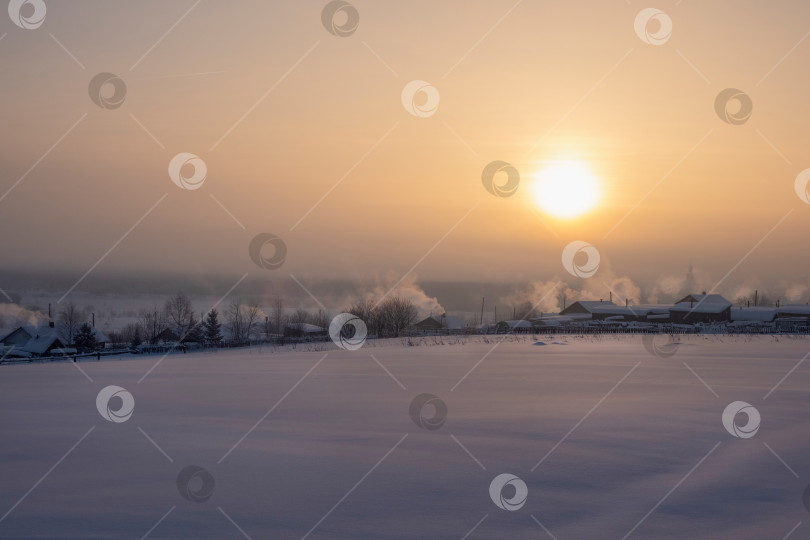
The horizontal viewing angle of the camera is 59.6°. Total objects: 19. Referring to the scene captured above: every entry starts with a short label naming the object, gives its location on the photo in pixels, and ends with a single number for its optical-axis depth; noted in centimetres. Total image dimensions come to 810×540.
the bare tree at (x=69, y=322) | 9166
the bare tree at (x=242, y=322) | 10028
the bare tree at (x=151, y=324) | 9938
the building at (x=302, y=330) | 9525
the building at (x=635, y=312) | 9425
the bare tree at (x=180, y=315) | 9056
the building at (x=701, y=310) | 8912
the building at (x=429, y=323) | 10631
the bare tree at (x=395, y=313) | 9012
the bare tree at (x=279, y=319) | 11119
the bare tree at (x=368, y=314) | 8779
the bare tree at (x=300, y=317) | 11425
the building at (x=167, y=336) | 8490
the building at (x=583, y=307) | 10431
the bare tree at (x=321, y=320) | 11625
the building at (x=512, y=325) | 8969
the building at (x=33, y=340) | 6525
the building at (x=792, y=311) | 8982
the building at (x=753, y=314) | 9012
